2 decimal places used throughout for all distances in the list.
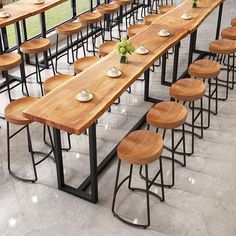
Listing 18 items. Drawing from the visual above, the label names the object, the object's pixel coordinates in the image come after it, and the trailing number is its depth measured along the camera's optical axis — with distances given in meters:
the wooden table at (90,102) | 3.06
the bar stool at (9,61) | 4.66
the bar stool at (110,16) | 6.62
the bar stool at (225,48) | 5.21
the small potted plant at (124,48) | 3.84
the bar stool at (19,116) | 3.66
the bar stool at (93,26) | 6.19
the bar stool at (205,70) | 4.54
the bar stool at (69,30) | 5.75
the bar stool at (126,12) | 7.04
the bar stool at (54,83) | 4.19
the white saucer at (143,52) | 4.15
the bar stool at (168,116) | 3.55
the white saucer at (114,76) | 3.64
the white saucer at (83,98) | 3.25
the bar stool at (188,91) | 4.03
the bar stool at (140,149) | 3.11
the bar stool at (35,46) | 5.12
